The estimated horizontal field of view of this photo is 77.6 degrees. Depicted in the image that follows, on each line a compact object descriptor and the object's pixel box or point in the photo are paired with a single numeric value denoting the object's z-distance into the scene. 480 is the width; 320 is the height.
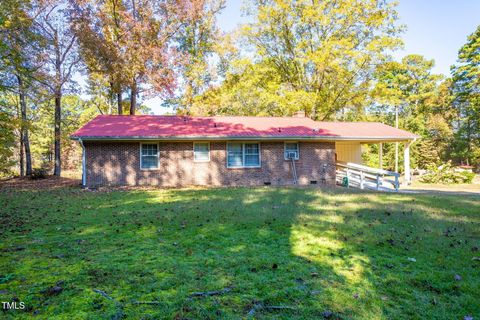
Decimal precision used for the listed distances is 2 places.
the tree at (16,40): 12.20
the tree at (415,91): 35.44
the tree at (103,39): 20.55
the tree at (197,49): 25.94
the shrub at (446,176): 19.83
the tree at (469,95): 30.42
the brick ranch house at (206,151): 14.73
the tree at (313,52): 23.25
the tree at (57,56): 21.33
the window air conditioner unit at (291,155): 16.80
